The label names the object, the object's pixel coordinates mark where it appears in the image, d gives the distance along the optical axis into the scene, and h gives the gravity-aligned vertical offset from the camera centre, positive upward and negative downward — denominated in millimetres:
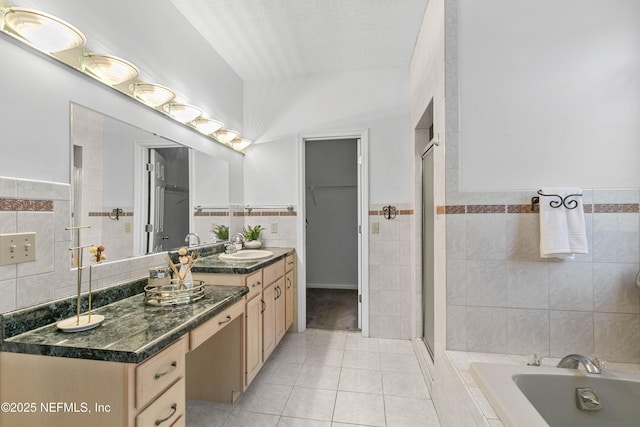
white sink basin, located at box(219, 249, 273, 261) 2277 -311
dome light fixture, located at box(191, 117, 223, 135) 2320 +784
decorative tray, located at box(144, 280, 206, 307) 1387 -374
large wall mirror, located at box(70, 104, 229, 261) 1373 +187
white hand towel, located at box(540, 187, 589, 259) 1487 -37
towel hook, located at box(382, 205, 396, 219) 2857 +74
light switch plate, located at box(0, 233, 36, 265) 1027 -105
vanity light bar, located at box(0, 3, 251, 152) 1089 +759
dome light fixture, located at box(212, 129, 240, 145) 2632 +789
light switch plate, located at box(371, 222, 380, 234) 2887 -96
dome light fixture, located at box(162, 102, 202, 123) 1996 +771
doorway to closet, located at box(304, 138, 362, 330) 4641 +26
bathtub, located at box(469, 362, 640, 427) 1282 -797
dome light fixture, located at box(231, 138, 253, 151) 2900 +780
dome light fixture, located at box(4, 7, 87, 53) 1077 +760
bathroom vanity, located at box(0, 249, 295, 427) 922 -497
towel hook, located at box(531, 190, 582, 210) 1517 +85
